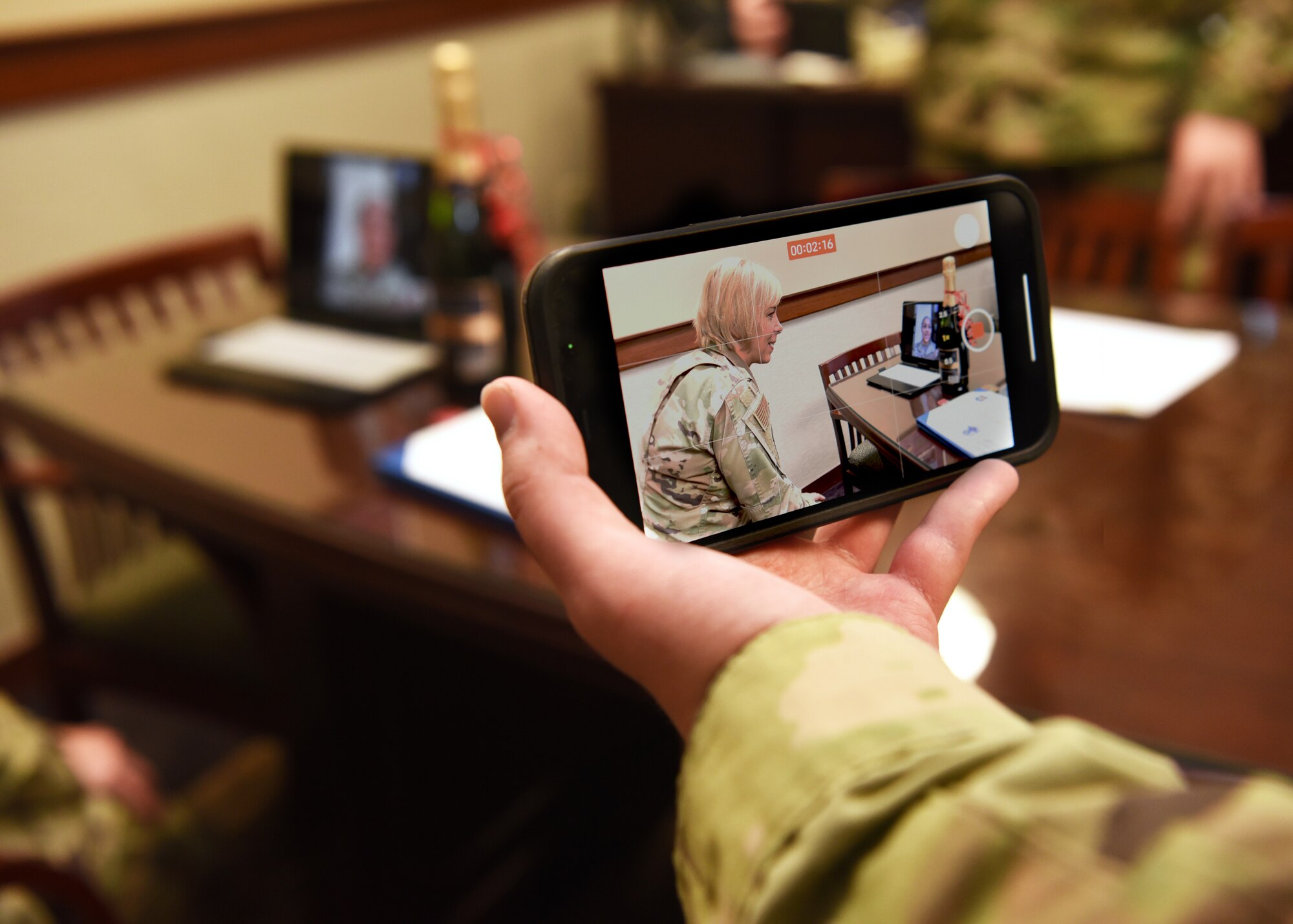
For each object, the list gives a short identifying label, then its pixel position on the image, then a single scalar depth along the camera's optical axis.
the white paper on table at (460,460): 0.87
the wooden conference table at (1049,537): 0.63
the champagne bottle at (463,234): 1.13
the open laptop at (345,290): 1.21
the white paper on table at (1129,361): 1.01
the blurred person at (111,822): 0.87
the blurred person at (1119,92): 1.60
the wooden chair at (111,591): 1.23
